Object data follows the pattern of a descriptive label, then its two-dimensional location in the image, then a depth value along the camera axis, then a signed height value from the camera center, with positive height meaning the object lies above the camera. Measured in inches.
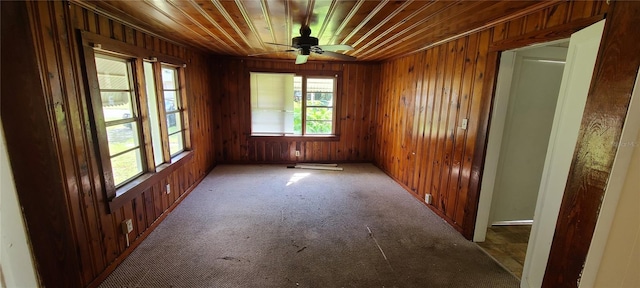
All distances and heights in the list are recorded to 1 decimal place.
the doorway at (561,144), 59.9 -9.4
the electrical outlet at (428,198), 132.3 -48.5
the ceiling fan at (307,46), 97.9 +20.9
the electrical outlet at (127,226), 88.8 -45.0
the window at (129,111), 79.0 -5.9
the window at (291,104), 199.6 -3.8
